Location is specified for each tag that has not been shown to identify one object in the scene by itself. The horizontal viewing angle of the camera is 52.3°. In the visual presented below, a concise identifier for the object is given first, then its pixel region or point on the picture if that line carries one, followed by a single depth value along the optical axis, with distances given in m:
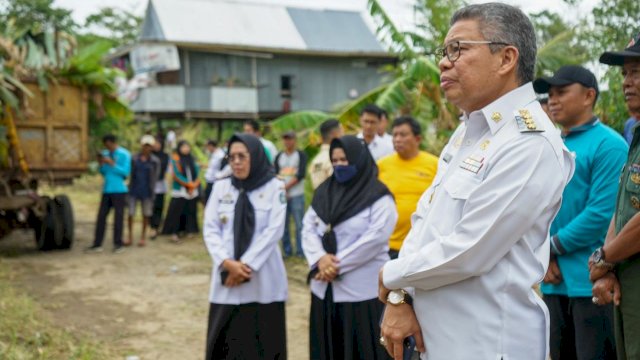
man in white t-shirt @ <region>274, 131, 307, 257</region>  9.16
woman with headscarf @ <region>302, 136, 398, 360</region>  3.93
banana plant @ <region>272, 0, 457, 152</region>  8.16
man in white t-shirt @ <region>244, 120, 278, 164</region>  9.86
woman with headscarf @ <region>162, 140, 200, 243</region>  11.05
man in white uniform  1.91
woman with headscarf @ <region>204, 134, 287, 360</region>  4.15
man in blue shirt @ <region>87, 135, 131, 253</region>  9.66
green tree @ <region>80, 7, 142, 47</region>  31.56
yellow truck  8.55
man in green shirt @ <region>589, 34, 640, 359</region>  2.43
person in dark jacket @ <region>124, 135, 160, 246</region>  10.45
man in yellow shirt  4.69
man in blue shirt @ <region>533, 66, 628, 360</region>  3.16
